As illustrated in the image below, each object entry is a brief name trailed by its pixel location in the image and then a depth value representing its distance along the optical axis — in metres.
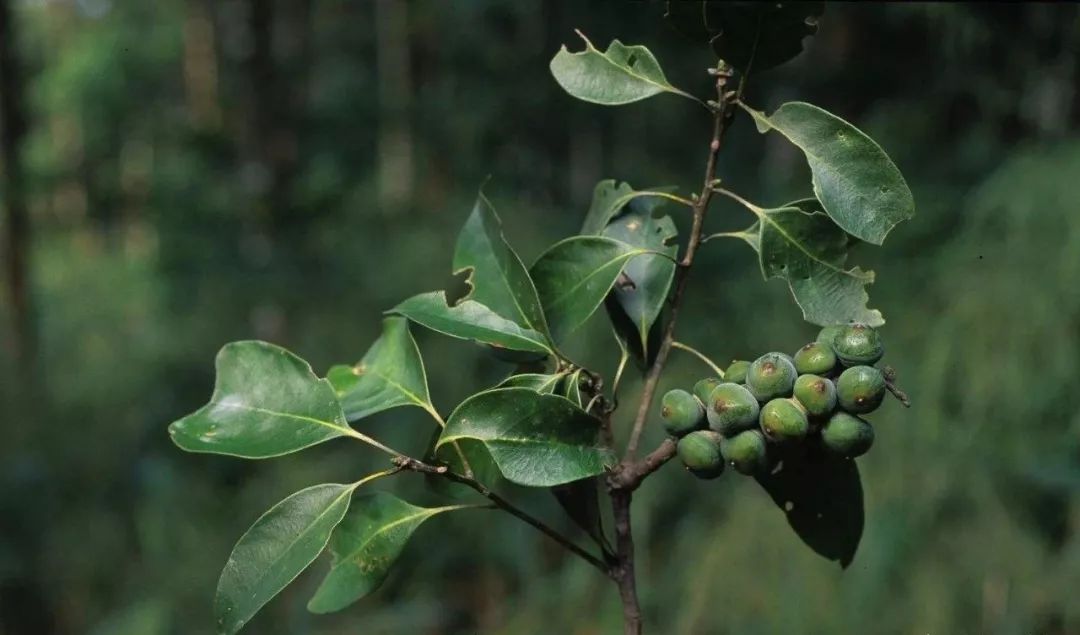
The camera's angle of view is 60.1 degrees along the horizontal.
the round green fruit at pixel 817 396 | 0.44
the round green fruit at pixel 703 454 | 0.45
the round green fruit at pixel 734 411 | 0.44
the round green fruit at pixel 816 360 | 0.45
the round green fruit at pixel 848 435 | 0.43
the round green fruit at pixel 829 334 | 0.46
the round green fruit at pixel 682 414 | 0.47
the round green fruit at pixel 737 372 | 0.47
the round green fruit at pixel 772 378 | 0.45
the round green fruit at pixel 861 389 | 0.43
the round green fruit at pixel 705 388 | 0.48
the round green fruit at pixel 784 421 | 0.44
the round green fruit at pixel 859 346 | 0.44
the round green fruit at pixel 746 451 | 0.44
